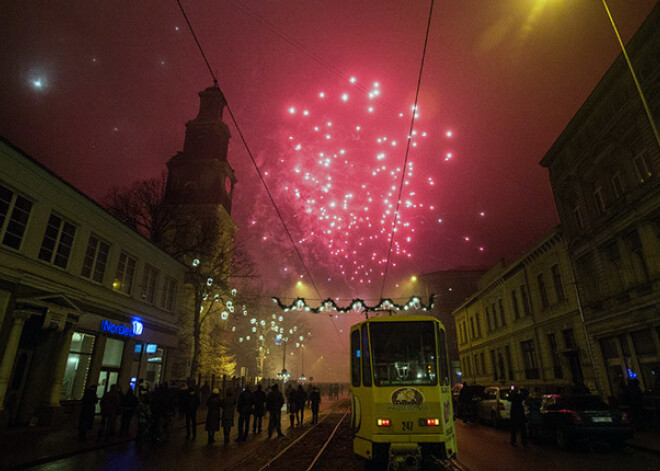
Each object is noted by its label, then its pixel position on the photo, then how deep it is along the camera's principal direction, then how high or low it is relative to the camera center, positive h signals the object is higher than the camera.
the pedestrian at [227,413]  12.21 -1.29
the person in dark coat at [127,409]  12.79 -1.21
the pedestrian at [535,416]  11.65 -1.33
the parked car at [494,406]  15.31 -1.41
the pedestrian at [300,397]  17.48 -1.14
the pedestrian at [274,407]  13.41 -1.21
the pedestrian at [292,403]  16.97 -1.36
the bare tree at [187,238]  27.14 +10.13
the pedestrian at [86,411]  11.37 -1.15
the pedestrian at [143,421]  11.50 -1.45
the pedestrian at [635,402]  13.23 -1.04
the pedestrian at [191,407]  12.95 -1.15
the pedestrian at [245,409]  12.96 -1.23
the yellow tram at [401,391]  7.02 -0.37
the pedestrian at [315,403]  19.02 -1.52
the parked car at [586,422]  9.73 -1.30
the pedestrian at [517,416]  11.05 -1.27
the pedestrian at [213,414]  11.98 -1.30
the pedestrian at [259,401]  14.33 -1.07
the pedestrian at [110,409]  11.66 -1.10
